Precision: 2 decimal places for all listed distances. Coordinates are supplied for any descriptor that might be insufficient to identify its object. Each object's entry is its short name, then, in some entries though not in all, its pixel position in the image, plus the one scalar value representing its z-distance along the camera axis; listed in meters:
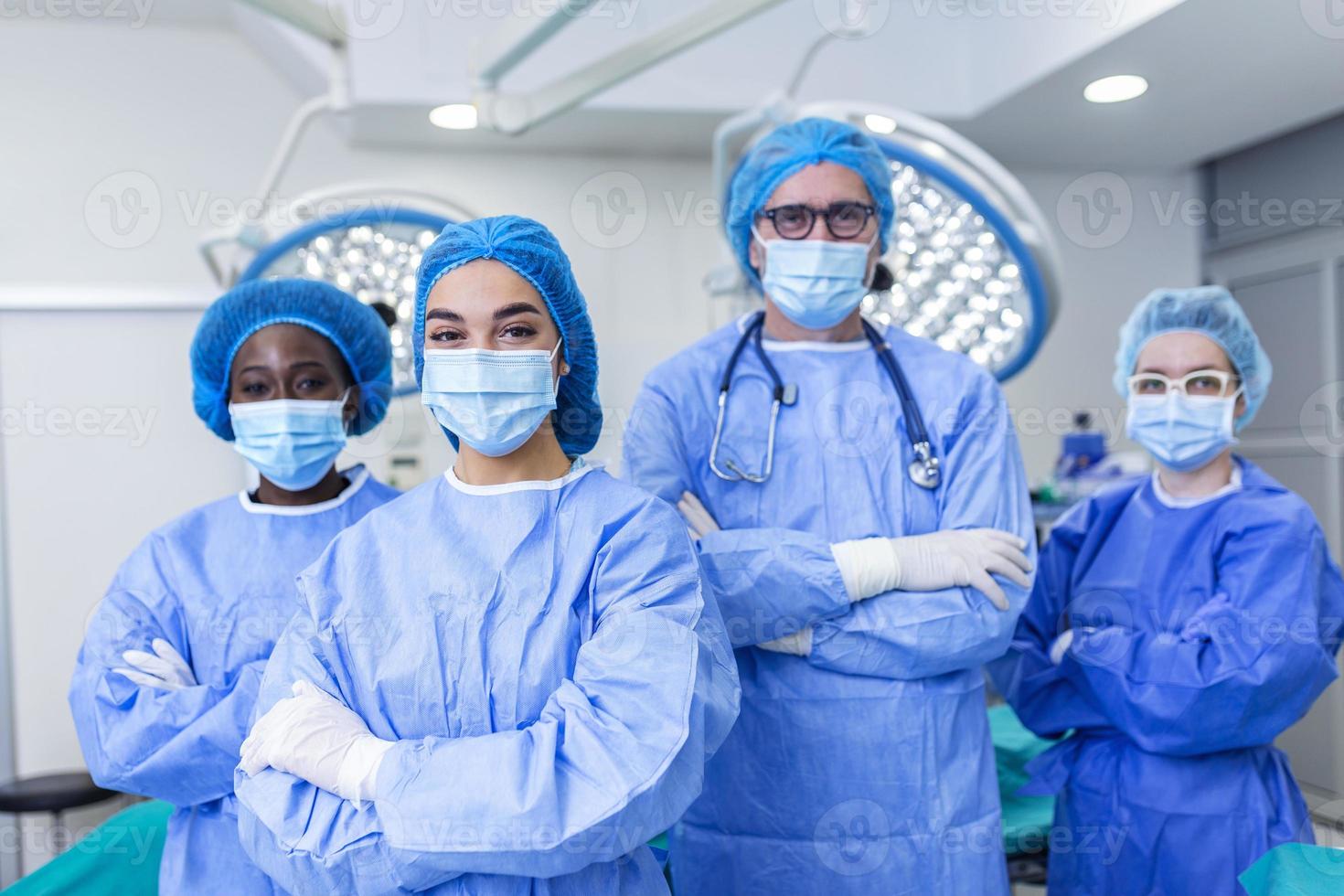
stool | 2.80
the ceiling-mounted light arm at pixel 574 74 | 1.72
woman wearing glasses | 1.67
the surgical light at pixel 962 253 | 1.78
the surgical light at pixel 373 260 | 2.29
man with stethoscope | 1.44
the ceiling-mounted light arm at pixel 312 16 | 1.69
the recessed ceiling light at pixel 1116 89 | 3.04
